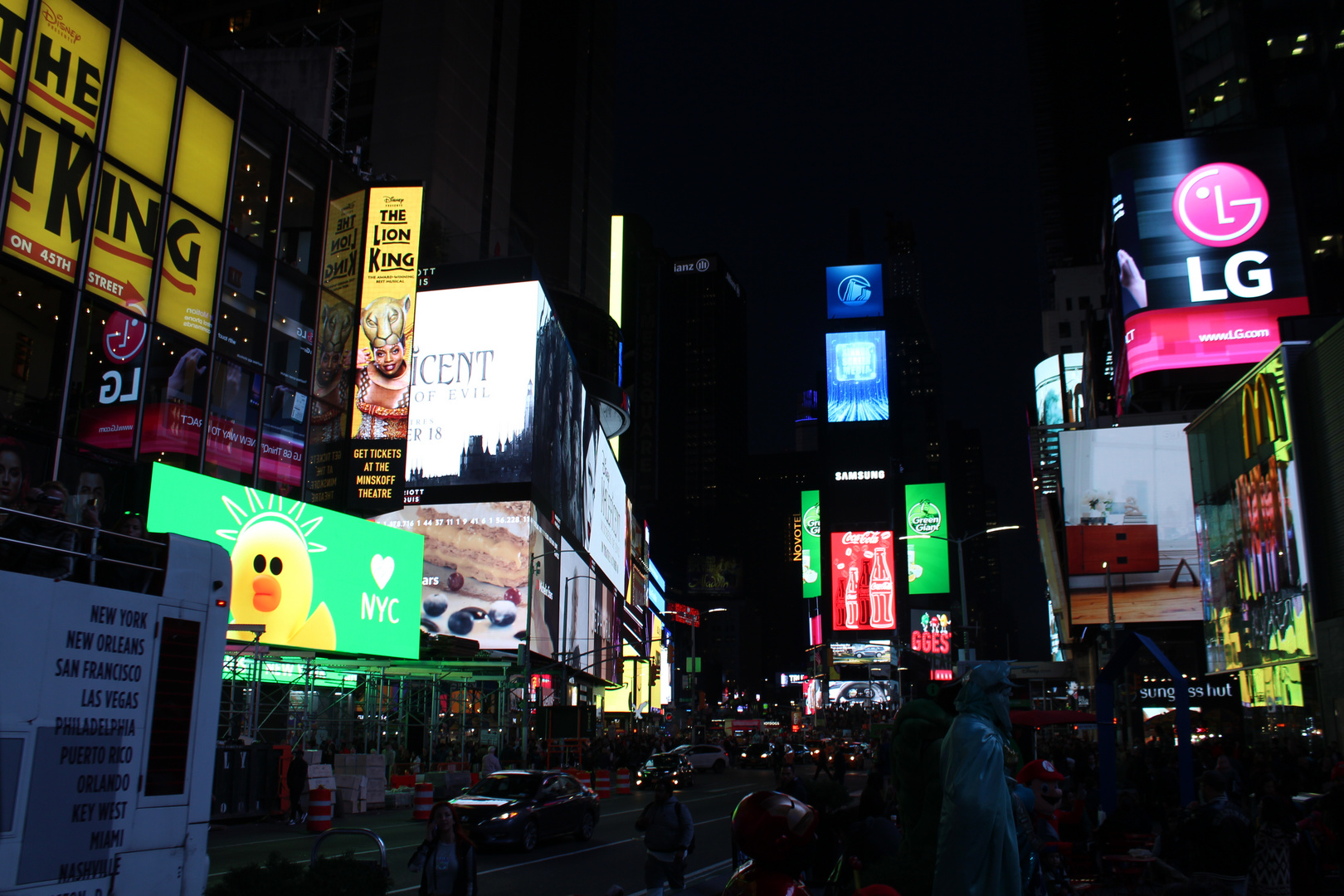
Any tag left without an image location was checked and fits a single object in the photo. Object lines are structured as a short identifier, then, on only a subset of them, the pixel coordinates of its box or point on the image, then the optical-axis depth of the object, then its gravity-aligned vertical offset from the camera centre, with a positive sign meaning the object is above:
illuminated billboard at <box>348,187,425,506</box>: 32.06 +10.70
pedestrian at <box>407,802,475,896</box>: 8.50 -1.71
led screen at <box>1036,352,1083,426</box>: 98.25 +27.90
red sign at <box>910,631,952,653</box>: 113.00 +1.97
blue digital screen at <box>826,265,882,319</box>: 120.94 +44.09
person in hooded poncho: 4.00 -0.64
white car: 50.34 -5.00
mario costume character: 8.80 -1.73
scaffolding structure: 26.89 -1.51
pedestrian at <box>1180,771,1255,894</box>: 7.97 -1.42
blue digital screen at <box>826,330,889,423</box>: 118.75 +33.43
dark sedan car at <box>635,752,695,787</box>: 34.56 -3.91
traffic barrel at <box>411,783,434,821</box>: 23.17 -3.46
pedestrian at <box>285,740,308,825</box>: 21.61 -2.70
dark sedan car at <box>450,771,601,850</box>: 17.25 -2.69
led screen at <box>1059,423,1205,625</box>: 56.72 +7.62
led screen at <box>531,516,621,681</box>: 49.96 +2.96
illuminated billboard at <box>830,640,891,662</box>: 112.62 +0.75
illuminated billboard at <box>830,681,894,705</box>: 110.31 -3.56
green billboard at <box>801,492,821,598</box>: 129.80 +14.67
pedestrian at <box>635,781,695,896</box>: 10.38 -1.90
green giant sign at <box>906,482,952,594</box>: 111.44 +12.98
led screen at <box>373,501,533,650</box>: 46.84 +3.93
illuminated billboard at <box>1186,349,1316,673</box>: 28.86 +4.26
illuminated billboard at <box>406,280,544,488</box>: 48.38 +12.89
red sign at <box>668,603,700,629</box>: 82.61 +3.46
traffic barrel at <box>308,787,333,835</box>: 19.47 -2.95
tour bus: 5.53 -0.32
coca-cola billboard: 112.69 +8.97
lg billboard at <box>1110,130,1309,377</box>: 51.16 +21.21
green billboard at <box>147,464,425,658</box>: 23.78 +2.50
